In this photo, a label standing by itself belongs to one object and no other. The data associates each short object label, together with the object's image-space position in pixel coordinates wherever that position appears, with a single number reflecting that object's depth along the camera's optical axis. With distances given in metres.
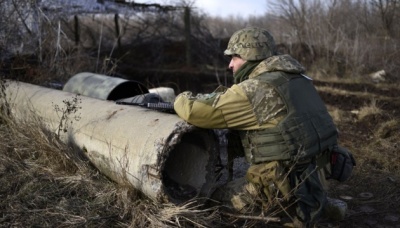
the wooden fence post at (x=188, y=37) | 14.25
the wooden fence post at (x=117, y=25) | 13.29
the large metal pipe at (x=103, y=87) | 6.15
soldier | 3.26
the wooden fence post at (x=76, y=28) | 12.47
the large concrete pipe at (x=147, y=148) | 3.36
